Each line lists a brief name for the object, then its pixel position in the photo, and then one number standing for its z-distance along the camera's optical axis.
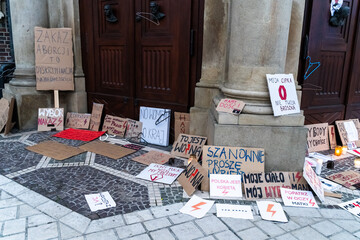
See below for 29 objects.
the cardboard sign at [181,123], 4.36
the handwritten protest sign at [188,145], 3.93
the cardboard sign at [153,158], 3.80
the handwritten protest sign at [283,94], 3.12
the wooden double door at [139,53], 4.24
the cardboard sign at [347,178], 3.27
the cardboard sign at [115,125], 4.94
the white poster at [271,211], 2.60
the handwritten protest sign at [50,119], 5.14
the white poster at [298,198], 2.82
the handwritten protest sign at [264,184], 2.95
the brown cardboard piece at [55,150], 3.94
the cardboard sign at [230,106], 3.20
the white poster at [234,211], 2.62
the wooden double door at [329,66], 4.13
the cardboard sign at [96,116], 5.25
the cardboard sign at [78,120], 5.33
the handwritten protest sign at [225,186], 2.95
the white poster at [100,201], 2.72
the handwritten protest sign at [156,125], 4.50
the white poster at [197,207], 2.64
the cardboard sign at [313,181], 2.87
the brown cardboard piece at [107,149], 4.03
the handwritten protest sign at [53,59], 5.07
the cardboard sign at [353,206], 2.73
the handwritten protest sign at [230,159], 3.14
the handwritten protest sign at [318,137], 4.32
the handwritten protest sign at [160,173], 3.26
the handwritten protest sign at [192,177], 2.99
